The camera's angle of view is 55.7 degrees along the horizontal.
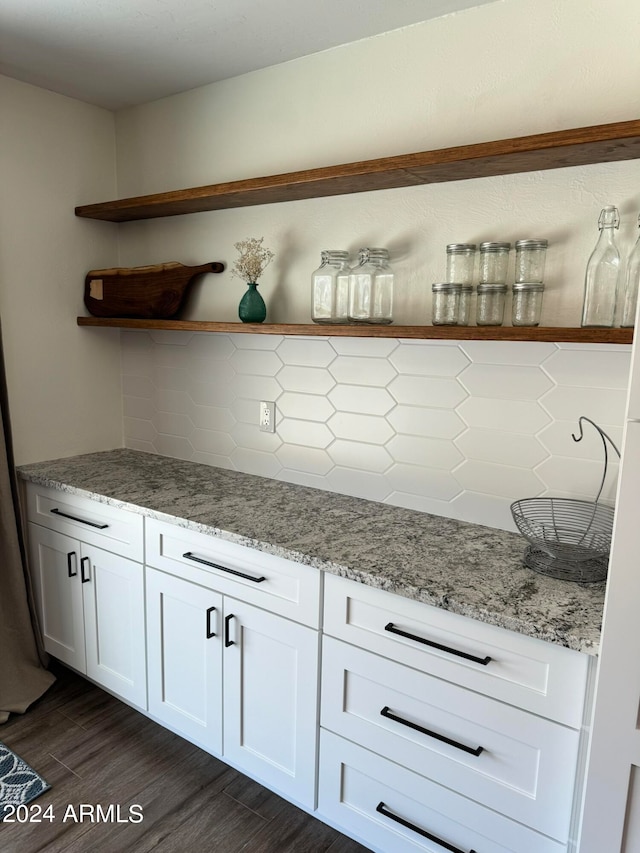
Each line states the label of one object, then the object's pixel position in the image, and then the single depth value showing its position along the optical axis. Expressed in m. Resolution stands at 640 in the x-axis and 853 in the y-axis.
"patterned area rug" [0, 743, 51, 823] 1.88
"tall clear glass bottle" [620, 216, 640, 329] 1.50
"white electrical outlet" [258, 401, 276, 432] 2.37
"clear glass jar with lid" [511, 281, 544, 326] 1.67
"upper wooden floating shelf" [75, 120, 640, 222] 1.44
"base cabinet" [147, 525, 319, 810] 1.72
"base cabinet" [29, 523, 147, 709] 2.15
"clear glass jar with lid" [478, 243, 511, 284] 1.72
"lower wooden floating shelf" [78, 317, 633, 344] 1.46
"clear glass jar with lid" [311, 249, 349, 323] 1.97
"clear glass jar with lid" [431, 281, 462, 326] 1.75
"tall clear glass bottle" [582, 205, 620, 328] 1.55
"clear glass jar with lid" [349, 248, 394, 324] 1.91
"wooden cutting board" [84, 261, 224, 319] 2.42
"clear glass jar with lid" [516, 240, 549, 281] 1.67
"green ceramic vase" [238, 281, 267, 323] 2.18
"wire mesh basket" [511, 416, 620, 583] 1.52
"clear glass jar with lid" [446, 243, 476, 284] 1.76
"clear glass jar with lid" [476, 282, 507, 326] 1.70
